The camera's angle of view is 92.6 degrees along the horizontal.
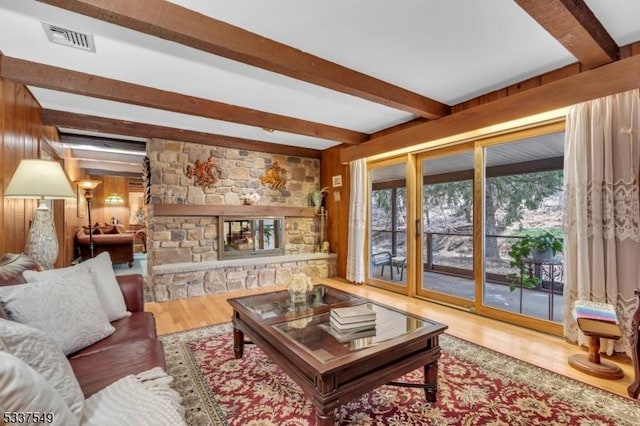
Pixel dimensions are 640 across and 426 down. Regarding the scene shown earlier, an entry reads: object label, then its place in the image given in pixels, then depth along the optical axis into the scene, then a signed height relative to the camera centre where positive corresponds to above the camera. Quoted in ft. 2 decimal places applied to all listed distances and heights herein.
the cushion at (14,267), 5.38 -0.96
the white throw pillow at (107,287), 6.69 -1.56
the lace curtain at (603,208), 7.68 +0.20
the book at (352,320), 6.20 -2.12
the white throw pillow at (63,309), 4.71 -1.52
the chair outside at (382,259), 15.96 -2.30
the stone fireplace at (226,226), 14.42 -0.50
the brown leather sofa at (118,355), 4.59 -2.36
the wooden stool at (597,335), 6.93 -2.75
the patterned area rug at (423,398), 5.57 -3.69
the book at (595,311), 7.04 -2.28
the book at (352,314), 6.23 -2.04
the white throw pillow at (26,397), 2.35 -1.46
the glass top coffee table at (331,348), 4.66 -2.31
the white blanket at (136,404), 3.53 -2.34
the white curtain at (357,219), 16.30 -0.14
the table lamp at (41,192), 7.51 +0.64
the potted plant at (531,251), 9.94 -1.21
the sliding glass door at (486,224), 10.01 -0.32
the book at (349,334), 5.78 -2.30
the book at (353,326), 6.11 -2.23
